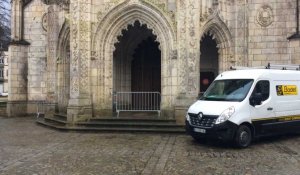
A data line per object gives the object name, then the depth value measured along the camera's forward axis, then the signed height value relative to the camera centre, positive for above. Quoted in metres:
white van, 6.87 -0.48
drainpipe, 10.68 +2.41
